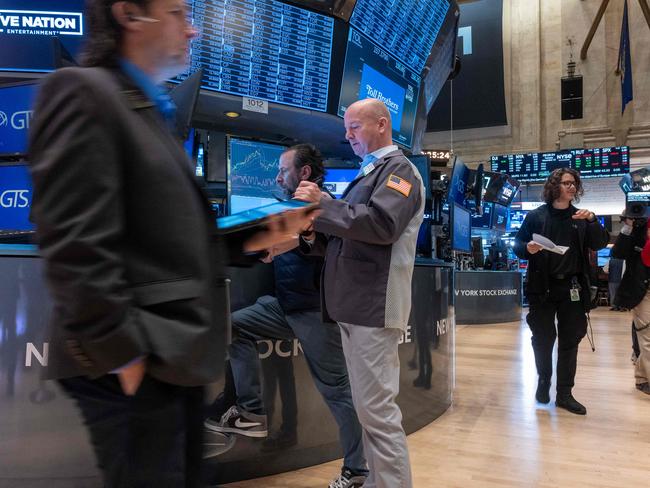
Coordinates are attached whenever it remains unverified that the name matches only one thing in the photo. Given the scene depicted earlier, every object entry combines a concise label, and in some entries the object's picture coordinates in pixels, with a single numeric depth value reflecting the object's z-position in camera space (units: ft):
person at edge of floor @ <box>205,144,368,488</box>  8.14
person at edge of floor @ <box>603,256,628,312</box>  44.45
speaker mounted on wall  45.06
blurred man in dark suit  2.63
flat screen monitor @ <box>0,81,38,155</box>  10.20
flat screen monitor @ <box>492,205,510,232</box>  45.06
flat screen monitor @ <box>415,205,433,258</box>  18.14
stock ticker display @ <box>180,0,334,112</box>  11.89
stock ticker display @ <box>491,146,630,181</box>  47.55
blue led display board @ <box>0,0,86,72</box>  10.27
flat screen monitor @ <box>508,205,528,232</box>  54.80
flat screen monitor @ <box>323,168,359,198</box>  15.70
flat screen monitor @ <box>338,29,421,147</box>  14.25
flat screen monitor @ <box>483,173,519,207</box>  43.68
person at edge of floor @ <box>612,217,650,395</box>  14.42
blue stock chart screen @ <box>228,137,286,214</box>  12.01
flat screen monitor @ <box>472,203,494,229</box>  44.37
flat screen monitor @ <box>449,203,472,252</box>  19.61
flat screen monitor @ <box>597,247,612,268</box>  52.98
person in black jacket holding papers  12.82
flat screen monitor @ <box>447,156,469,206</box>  22.70
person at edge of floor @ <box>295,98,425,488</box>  6.19
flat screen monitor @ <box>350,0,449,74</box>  14.35
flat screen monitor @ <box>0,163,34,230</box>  10.05
